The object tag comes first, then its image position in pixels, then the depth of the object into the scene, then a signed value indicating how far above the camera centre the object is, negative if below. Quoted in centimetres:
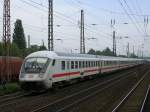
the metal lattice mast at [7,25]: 2786 +193
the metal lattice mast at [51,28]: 3462 +221
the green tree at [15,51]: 8351 -20
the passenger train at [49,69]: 2409 -140
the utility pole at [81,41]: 4672 +122
